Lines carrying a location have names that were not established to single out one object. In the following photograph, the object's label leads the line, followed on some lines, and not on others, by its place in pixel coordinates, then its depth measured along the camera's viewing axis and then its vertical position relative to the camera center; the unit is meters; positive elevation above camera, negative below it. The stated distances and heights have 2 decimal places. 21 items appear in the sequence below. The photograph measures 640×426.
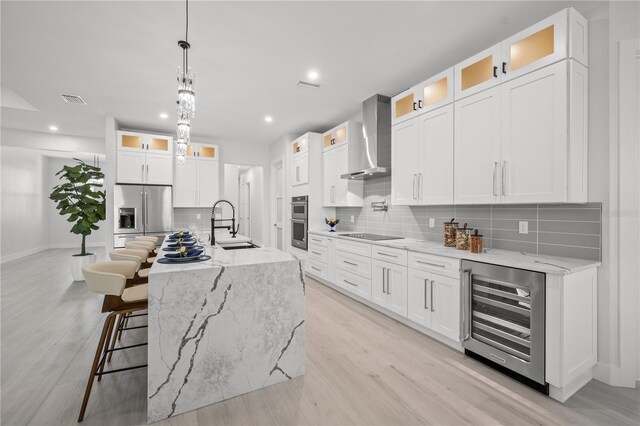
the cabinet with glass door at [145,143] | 5.38 +1.29
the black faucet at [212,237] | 2.91 -0.25
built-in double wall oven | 5.39 -0.17
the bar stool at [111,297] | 1.77 -0.58
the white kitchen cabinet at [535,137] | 2.12 +0.58
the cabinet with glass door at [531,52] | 2.09 +1.26
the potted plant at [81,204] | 5.00 +0.12
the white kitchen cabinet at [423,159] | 2.99 +0.58
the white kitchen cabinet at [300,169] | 5.46 +0.82
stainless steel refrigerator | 5.19 +0.00
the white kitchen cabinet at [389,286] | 3.15 -0.85
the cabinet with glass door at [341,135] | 4.57 +1.27
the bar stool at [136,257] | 2.59 -0.42
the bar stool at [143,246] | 3.45 -0.42
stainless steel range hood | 4.07 +1.06
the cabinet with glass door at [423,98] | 2.97 +1.26
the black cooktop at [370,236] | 4.03 -0.36
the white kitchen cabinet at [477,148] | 2.54 +0.58
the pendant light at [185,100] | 2.24 +0.85
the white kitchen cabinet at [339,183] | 4.82 +0.49
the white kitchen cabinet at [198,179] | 6.09 +0.69
